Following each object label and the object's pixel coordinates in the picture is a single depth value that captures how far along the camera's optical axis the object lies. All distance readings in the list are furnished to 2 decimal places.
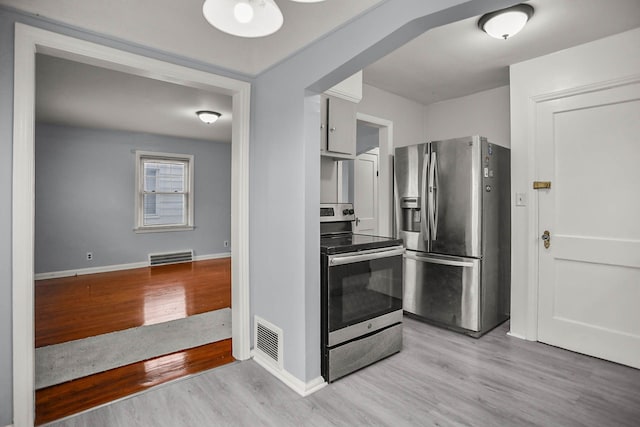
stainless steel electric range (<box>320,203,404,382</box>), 2.26
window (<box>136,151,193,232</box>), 6.46
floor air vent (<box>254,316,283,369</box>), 2.39
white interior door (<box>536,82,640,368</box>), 2.54
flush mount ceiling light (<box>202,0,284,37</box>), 1.21
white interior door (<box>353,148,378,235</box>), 4.06
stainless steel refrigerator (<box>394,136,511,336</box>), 3.08
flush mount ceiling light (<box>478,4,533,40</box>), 2.24
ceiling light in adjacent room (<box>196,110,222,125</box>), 4.83
